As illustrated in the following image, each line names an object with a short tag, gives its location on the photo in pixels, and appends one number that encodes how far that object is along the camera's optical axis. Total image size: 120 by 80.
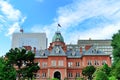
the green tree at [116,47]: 24.52
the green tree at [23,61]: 25.30
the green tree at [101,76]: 18.45
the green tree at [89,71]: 29.38
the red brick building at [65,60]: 33.74
